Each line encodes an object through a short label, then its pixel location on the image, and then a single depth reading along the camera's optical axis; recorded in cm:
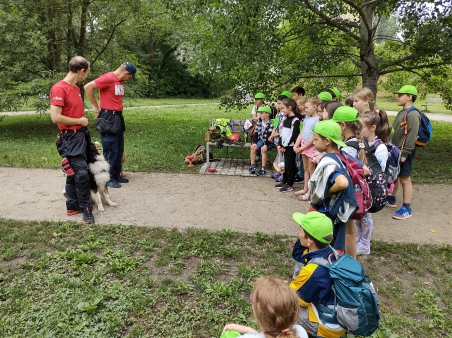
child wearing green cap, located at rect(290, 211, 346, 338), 241
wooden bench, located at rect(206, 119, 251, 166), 838
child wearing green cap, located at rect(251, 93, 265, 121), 793
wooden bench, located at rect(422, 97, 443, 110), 2603
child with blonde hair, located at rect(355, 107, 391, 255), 416
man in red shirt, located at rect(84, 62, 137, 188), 620
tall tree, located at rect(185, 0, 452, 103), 732
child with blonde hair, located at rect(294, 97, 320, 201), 588
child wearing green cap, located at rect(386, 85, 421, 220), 523
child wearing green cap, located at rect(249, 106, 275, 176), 742
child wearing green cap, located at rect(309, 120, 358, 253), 323
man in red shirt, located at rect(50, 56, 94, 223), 471
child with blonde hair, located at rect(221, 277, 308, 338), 195
